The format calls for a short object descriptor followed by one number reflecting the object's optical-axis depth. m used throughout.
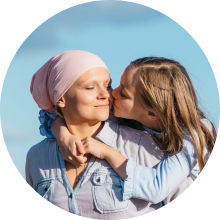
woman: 4.07
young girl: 4.11
